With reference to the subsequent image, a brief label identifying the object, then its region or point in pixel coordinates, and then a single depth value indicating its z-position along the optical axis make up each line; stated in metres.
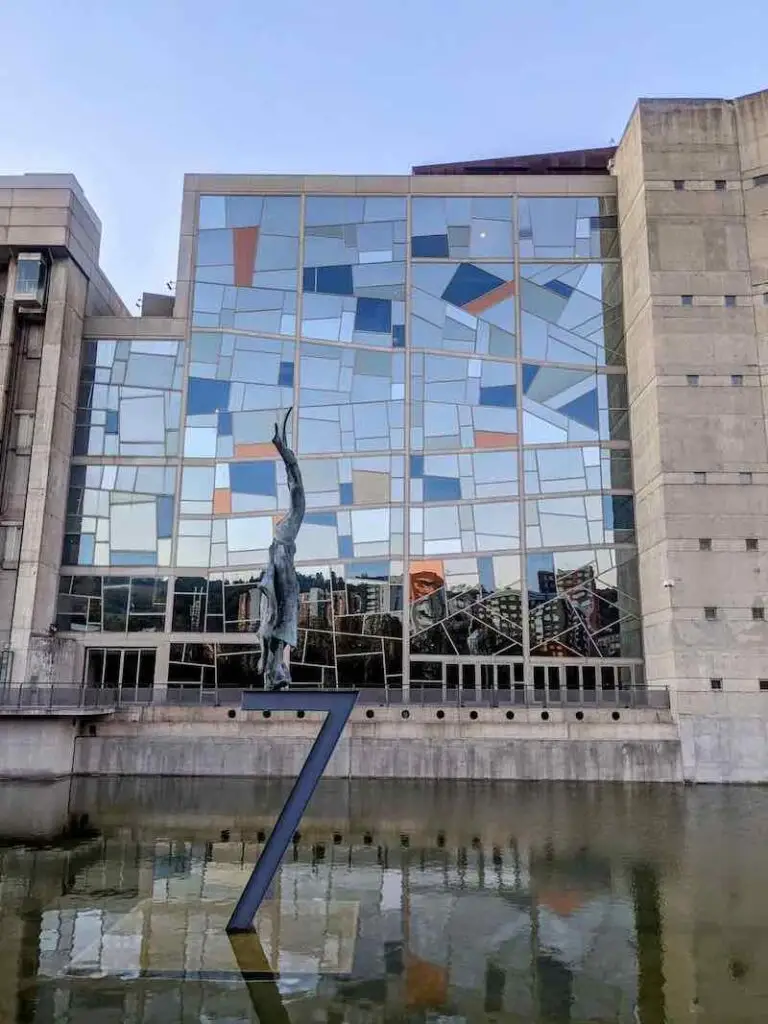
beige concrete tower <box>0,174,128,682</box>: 30.42
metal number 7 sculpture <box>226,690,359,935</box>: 9.30
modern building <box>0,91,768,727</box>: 29.75
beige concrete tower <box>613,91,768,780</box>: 26.38
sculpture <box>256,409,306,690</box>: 10.39
